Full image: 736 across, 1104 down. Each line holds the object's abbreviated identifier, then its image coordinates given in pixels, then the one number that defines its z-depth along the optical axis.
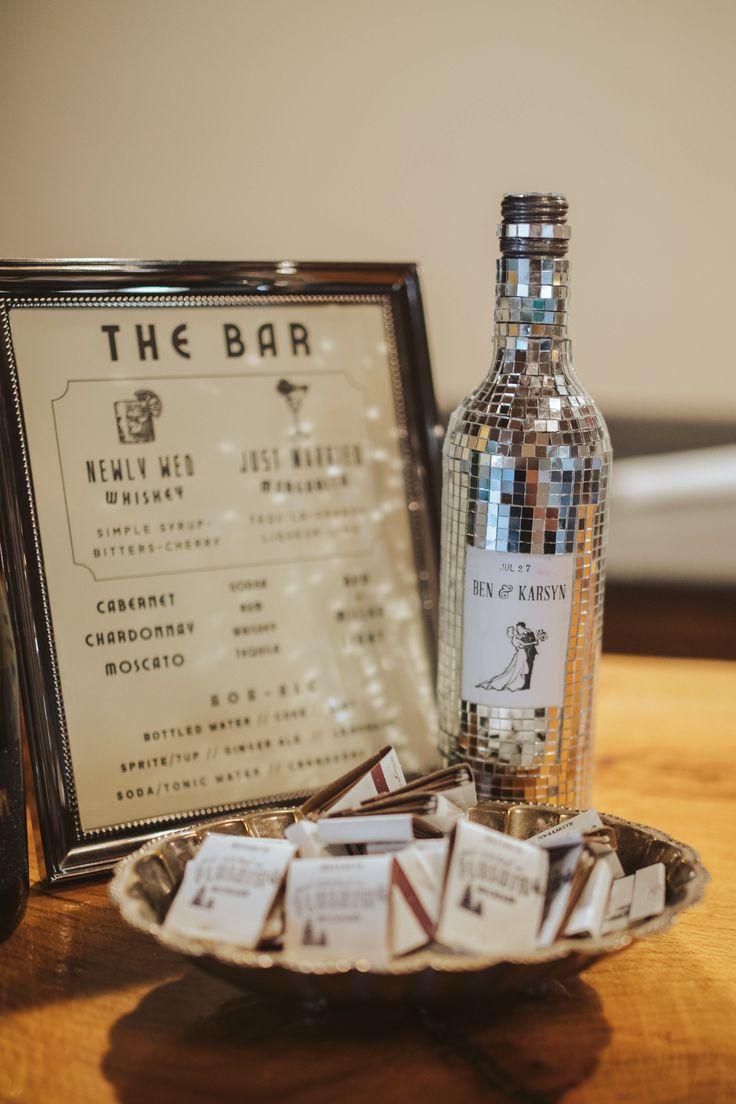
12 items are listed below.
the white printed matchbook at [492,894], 0.46
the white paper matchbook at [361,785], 0.58
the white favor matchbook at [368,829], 0.52
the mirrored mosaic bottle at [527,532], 0.65
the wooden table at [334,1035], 0.47
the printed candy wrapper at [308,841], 0.53
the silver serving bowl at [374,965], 0.45
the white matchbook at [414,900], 0.47
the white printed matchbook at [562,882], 0.48
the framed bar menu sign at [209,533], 0.67
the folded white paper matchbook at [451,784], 0.57
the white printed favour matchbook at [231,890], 0.48
